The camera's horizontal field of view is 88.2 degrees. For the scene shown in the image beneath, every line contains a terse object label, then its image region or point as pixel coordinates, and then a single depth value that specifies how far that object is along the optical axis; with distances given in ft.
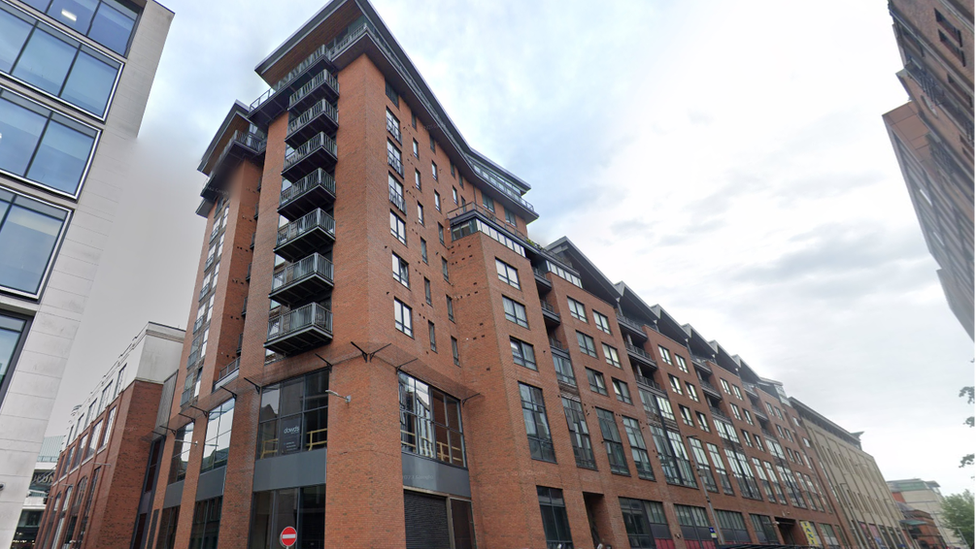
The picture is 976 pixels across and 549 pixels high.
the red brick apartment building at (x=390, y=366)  70.59
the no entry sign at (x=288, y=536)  51.48
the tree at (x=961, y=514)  212.23
